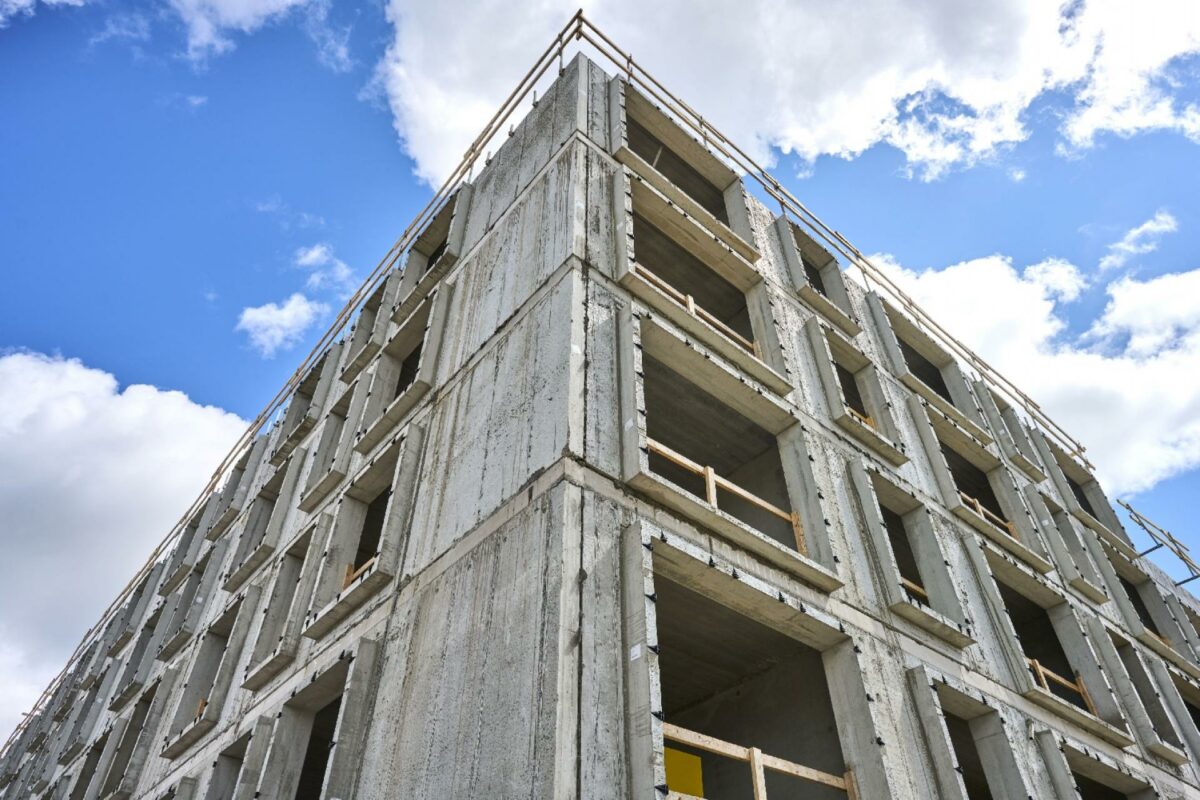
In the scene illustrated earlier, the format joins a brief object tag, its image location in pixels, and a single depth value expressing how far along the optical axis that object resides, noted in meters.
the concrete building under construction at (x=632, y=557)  8.15
